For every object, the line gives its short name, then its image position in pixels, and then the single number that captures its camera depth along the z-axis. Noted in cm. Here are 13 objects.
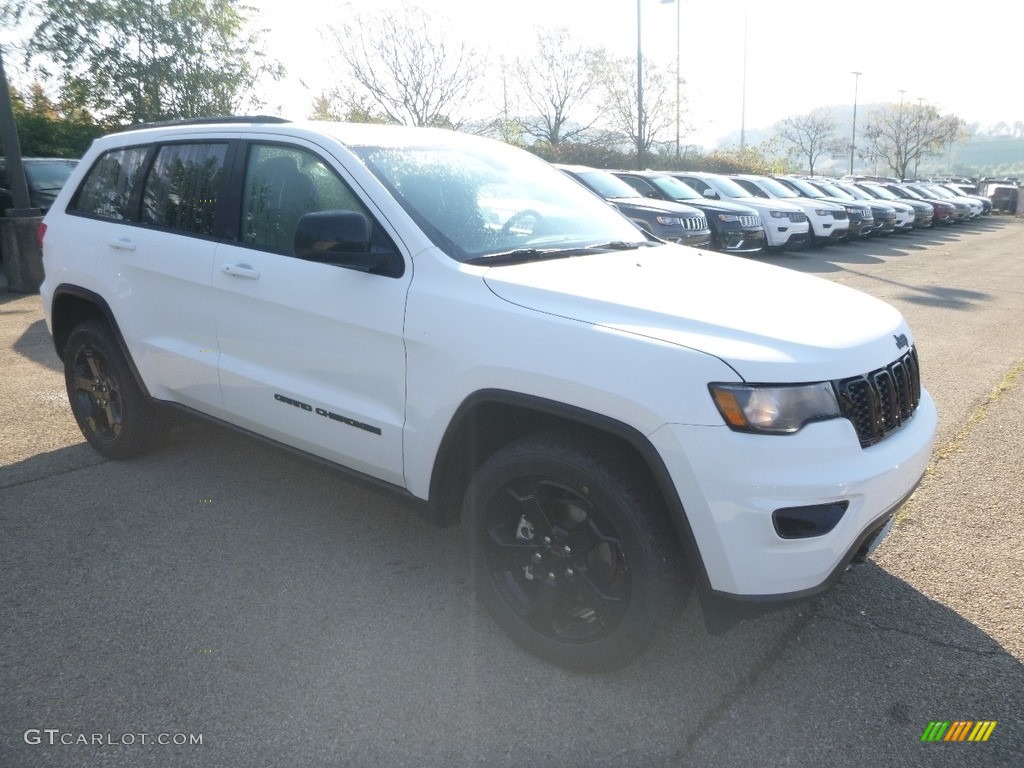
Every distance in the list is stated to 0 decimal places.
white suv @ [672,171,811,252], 1683
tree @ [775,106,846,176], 6788
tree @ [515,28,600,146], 3988
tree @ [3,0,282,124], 2177
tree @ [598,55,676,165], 4091
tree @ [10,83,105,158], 1839
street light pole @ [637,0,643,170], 2418
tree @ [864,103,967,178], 6638
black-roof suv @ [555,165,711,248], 1292
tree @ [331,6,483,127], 3098
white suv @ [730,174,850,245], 1861
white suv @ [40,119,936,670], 249
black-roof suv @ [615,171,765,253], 1505
